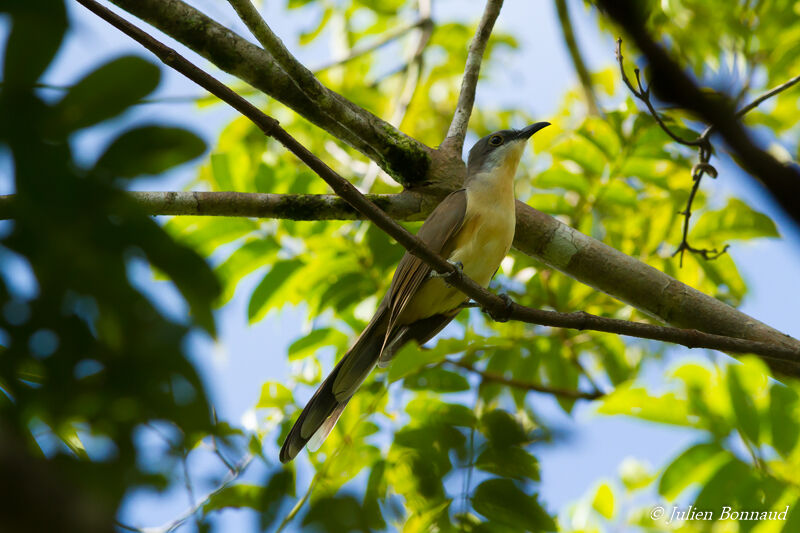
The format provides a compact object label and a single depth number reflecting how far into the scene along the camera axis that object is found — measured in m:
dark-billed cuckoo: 8.10
